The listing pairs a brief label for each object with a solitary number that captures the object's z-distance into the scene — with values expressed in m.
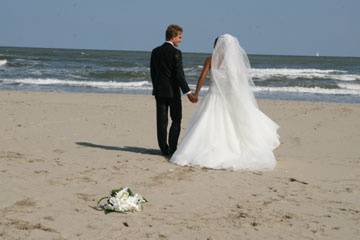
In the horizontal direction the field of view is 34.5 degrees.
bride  7.15
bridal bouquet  4.88
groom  7.48
